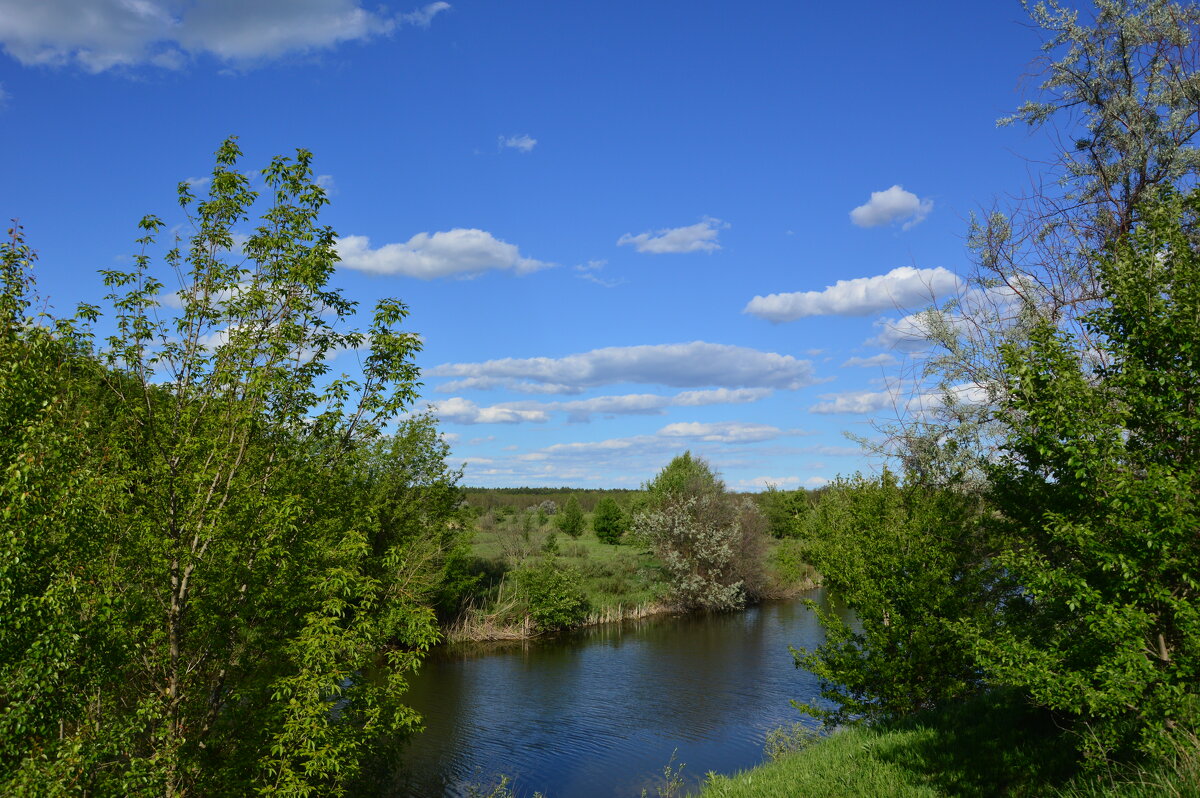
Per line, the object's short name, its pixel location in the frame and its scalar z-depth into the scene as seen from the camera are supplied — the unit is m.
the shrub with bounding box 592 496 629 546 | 79.50
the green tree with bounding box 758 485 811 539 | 78.43
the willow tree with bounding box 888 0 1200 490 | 13.80
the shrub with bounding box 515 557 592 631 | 42.75
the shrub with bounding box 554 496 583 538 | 83.75
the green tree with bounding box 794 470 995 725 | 15.77
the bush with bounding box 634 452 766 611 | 51.03
